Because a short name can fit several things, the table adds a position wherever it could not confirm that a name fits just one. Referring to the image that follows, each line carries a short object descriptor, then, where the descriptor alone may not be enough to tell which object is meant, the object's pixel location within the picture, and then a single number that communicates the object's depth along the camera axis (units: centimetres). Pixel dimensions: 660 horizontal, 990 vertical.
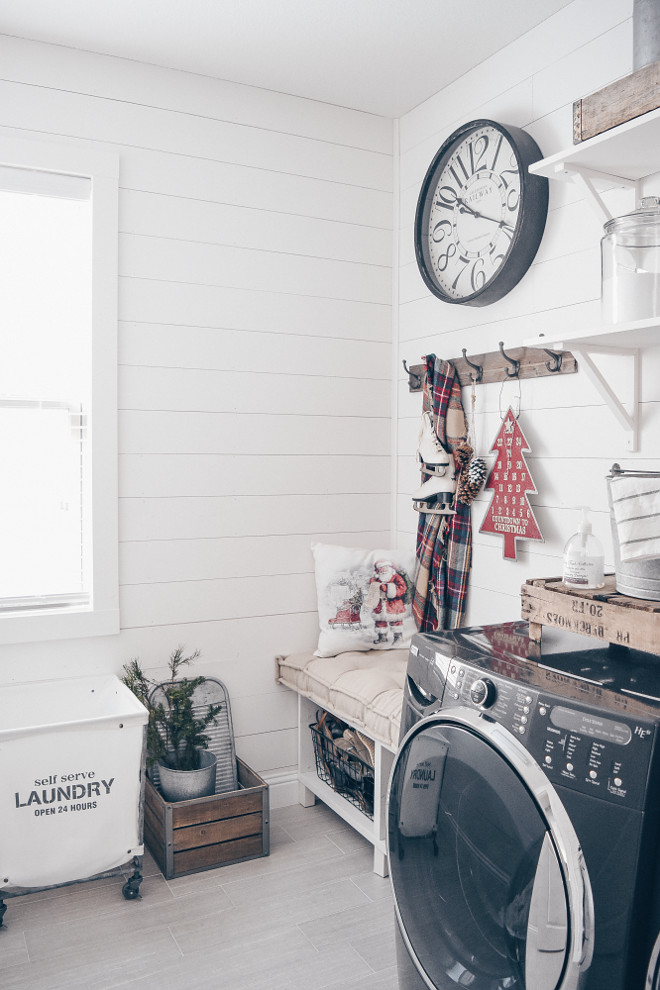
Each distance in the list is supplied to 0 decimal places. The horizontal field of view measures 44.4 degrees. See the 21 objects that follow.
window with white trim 248
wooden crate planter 240
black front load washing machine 116
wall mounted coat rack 222
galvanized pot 248
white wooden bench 232
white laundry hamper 212
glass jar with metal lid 167
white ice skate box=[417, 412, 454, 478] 261
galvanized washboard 269
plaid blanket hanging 261
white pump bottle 163
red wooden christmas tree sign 233
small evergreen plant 258
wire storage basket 256
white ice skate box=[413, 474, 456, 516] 262
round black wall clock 226
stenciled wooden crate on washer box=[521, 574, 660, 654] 141
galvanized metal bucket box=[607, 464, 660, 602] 151
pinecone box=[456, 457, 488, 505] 248
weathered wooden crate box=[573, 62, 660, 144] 157
